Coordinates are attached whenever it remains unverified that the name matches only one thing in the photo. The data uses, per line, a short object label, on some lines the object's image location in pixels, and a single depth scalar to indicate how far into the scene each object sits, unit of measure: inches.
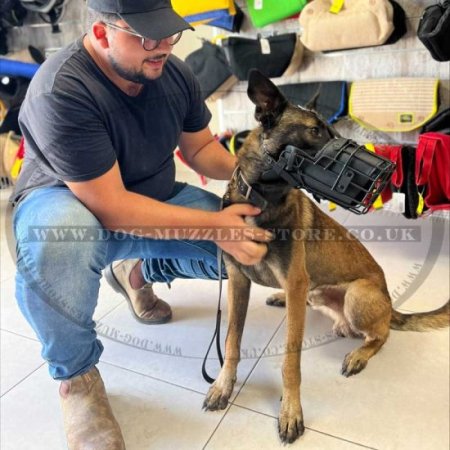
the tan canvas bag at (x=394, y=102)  78.8
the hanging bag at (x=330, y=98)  86.8
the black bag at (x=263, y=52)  88.4
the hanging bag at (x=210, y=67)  98.0
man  43.0
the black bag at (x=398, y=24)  77.7
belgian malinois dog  42.6
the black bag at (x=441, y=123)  74.0
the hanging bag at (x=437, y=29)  62.1
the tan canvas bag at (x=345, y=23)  75.7
